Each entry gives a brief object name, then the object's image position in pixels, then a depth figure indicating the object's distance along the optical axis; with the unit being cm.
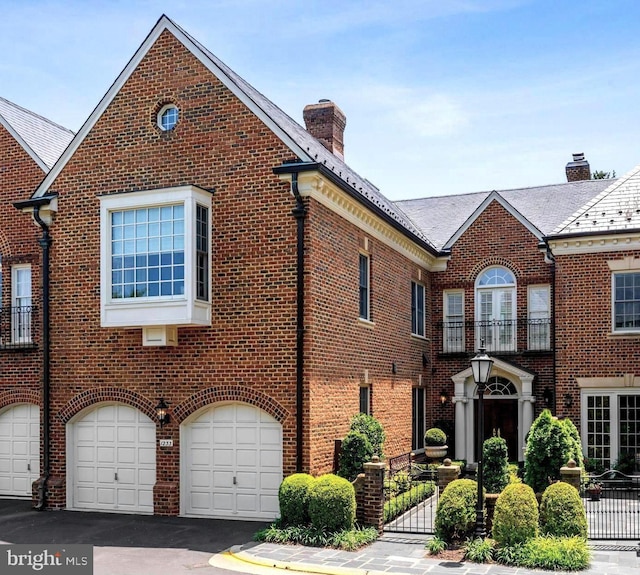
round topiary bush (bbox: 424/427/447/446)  2331
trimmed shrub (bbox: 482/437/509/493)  1745
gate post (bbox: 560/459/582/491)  1472
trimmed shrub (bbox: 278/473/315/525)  1457
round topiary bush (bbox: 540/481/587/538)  1337
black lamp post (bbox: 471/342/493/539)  1360
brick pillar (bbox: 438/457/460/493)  1541
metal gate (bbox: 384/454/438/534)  1577
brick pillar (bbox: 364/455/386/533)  1485
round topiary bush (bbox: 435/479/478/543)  1377
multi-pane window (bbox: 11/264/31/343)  1950
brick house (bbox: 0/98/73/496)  1920
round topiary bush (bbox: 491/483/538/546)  1305
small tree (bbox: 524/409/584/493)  1838
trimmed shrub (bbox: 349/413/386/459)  1773
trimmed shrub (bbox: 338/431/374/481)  1667
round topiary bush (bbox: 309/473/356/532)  1420
